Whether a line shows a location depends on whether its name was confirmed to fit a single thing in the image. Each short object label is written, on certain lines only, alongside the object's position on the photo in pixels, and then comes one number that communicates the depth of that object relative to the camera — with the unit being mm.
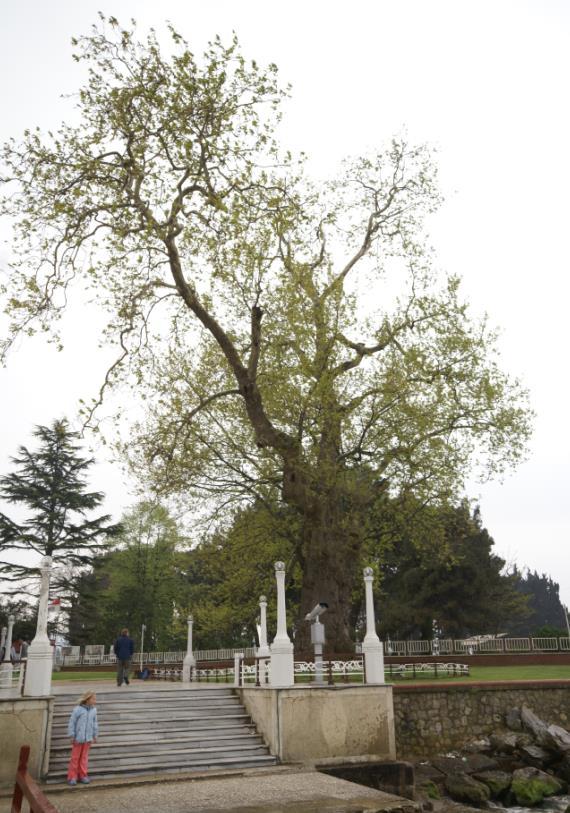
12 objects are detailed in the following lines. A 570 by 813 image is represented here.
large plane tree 16844
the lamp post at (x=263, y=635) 16359
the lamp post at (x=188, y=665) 22000
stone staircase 11953
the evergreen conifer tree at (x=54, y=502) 44125
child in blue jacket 10641
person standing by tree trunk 19297
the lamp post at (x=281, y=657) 13555
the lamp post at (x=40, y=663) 12016
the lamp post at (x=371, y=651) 14688
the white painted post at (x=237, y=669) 16197
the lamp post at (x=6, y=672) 14344
